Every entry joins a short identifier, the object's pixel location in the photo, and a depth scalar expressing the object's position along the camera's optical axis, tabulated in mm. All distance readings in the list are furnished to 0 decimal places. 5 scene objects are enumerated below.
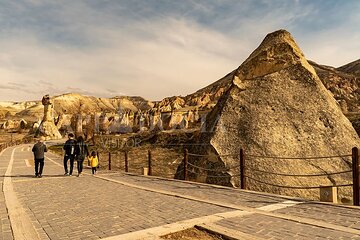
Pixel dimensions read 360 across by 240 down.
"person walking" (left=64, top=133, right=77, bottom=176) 14406
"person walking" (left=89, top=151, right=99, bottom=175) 14996
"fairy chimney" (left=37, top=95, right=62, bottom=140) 75656
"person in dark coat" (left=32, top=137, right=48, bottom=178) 13711
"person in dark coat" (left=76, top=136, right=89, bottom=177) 14488
